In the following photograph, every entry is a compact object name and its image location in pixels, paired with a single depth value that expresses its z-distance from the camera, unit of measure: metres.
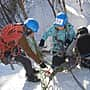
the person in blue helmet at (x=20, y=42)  4.67
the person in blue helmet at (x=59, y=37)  5.12
